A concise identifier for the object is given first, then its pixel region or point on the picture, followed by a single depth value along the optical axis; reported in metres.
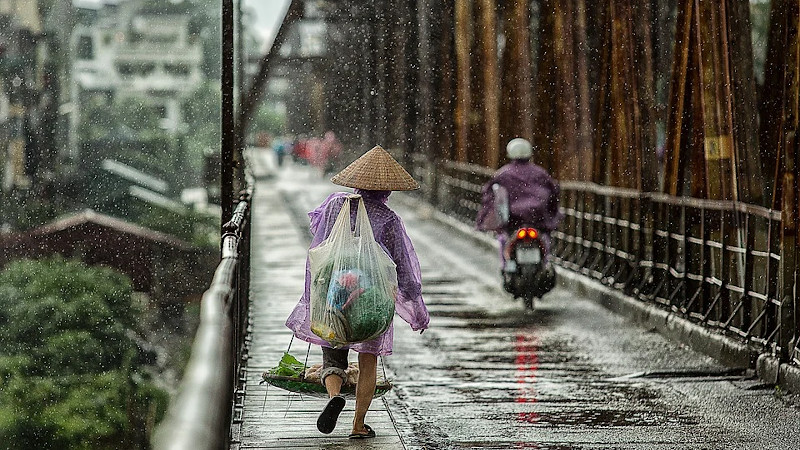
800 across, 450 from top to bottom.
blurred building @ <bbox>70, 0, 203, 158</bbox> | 151.88
